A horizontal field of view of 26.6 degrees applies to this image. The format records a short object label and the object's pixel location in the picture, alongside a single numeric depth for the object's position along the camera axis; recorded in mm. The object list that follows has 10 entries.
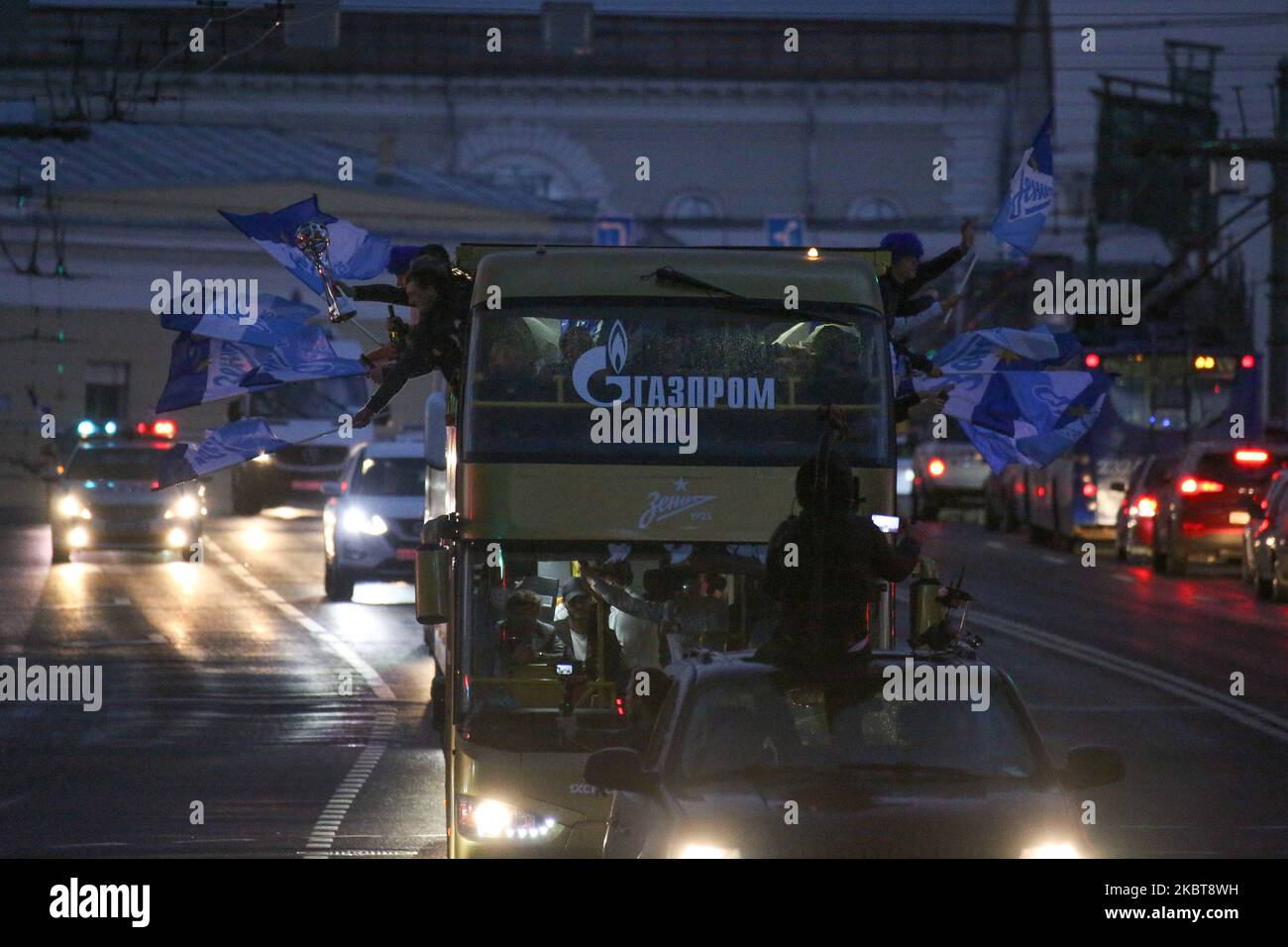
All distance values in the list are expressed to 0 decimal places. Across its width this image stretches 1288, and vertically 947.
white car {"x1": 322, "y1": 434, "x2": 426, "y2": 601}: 28828
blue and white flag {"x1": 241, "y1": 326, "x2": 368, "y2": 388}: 15547
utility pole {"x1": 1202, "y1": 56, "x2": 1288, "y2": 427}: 43556
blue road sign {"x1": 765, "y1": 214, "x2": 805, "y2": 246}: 71356
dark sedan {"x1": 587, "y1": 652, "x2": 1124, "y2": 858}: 8398
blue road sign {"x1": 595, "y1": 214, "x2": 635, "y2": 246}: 56659
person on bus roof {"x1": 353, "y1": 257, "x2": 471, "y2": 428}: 13961
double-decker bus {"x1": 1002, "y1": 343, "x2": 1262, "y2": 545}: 42969
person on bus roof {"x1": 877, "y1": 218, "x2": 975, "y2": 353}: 14250
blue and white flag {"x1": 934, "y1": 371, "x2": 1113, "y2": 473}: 15688
